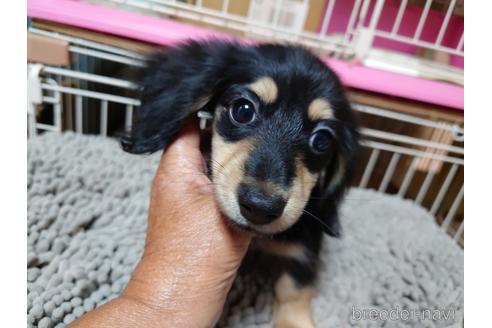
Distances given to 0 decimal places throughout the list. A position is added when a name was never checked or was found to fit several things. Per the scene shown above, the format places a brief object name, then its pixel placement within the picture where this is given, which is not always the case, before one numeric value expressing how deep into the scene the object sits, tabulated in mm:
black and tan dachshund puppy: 134
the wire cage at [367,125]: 234
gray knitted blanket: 173
